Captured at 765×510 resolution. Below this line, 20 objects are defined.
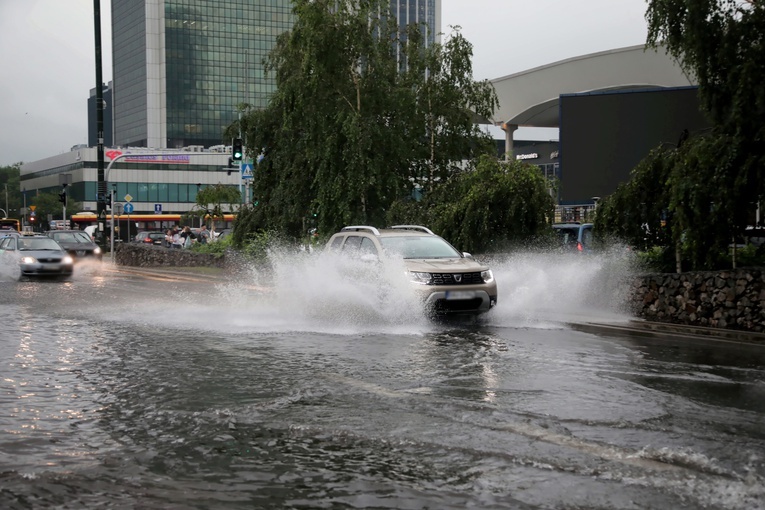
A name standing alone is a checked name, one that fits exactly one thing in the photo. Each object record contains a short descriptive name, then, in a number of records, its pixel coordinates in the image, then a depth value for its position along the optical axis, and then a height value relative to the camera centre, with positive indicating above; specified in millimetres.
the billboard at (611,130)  38156 +3781
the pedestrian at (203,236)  50216 -1013
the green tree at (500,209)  21172 +213
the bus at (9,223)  80625 -357
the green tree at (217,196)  92562 +2358
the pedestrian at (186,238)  44856 -998
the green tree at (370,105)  26234 +3433
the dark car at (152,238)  66906 -1445
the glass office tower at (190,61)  151875 +27316
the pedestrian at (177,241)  46625 -1145
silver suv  14539 -798
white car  29266 -1265
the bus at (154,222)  105375 -398
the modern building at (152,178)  127688 +5936
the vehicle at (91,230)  62103 -764
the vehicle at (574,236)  22328 -461
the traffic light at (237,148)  34281 +2676
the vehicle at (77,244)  38062 -1069
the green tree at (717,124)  14422 +1523
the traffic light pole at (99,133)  39125 +3841
